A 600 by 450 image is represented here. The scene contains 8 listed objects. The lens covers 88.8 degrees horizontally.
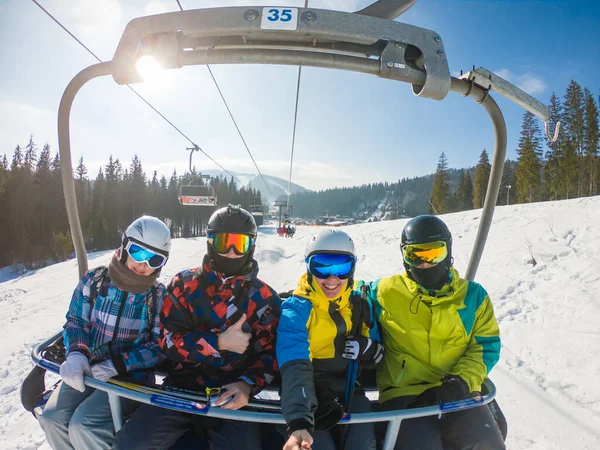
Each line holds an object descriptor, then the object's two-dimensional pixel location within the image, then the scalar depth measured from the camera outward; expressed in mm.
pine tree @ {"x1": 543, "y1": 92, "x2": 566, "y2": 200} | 35844
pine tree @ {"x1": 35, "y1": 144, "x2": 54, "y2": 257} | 40969
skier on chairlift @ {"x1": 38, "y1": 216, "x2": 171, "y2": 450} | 2324
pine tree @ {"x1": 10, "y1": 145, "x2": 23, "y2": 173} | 41250
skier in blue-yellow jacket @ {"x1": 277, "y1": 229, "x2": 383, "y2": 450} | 2043
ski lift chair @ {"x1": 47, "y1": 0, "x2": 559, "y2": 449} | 2025
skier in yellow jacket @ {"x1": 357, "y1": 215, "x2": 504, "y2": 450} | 2182
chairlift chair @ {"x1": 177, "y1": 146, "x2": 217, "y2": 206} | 15086
